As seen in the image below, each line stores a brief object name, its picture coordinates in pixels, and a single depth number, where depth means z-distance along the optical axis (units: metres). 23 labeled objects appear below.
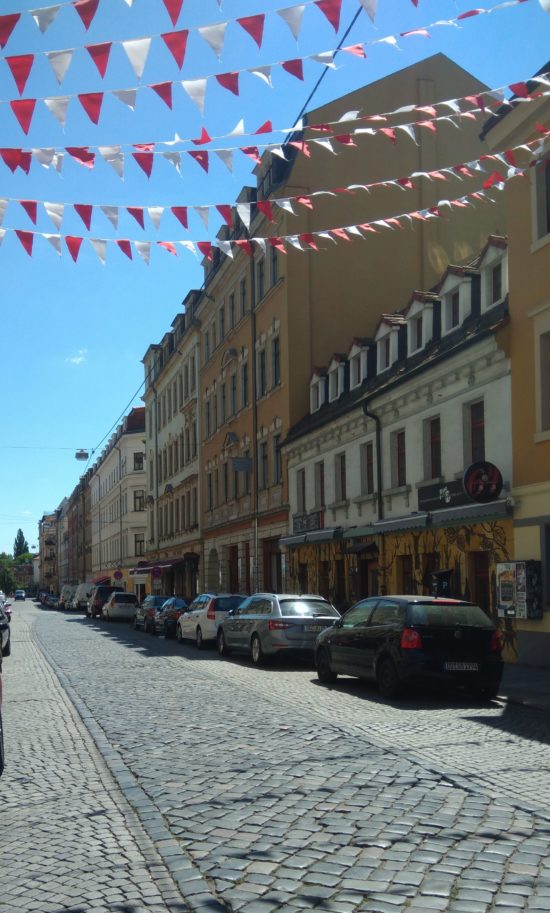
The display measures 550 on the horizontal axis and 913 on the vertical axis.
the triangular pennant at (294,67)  7.35
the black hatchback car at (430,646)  13.76
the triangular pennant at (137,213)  8.79
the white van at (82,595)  73.69
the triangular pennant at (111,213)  8.66
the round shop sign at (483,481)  19.41
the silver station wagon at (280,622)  19.48
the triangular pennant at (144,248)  8.98
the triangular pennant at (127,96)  7.33
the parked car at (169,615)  32.62
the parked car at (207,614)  25.44
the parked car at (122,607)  49.19
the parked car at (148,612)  36.78
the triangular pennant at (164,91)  7.36
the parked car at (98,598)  56.59
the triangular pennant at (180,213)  8.95
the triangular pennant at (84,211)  8.52
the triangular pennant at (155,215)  8.84
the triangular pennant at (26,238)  8.73
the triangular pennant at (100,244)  8.77
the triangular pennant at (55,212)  8.52
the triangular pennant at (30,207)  8.46
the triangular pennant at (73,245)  8.85
